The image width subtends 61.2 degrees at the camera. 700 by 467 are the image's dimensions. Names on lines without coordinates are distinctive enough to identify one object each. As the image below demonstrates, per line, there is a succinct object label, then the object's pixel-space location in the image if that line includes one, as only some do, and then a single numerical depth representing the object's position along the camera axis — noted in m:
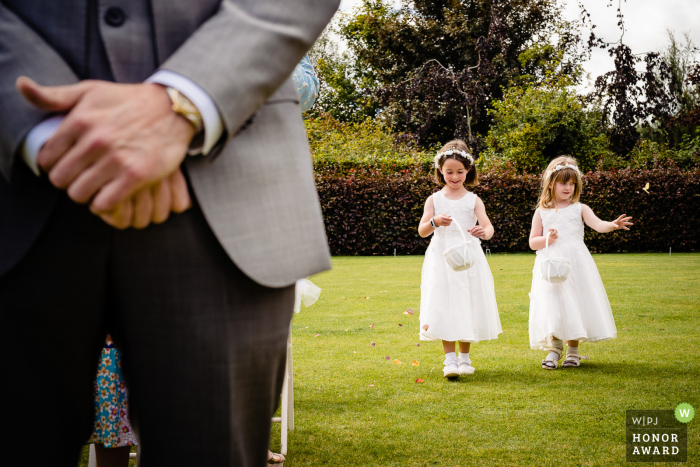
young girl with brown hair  4.95
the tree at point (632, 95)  22.89
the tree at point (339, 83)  31.92
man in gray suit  0.88
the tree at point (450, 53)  23.61
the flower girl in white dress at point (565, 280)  5.12
